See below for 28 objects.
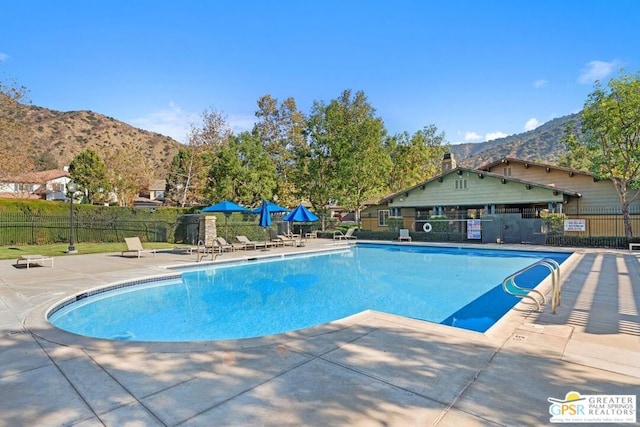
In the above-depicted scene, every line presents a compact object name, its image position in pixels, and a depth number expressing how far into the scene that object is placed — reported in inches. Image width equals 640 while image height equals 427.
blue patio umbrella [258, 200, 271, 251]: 693.9
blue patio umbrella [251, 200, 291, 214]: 788.4
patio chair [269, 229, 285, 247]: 767.0
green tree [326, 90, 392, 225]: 1053.8
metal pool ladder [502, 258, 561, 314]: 219.1
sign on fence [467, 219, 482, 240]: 860.0
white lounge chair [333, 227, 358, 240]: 997.7
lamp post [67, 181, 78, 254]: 564.7
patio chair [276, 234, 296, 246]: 787.5
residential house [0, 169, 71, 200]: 1883.6
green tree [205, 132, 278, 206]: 1007.0
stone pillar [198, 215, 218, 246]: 685.9
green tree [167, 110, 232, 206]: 1253.7
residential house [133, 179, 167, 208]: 2272.4
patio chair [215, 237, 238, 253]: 631.9
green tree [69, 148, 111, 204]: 1416.1
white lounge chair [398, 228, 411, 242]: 934.7
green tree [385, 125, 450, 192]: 1423.5
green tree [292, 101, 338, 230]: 1101.7
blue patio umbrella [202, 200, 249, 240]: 657.4
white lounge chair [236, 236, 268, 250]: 703.0
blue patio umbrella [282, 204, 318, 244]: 797.2
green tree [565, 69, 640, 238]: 676.7
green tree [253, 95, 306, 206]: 1343.5
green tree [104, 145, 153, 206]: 1317.7
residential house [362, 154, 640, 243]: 823.7
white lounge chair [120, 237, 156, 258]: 532.9
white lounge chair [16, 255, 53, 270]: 414.0
